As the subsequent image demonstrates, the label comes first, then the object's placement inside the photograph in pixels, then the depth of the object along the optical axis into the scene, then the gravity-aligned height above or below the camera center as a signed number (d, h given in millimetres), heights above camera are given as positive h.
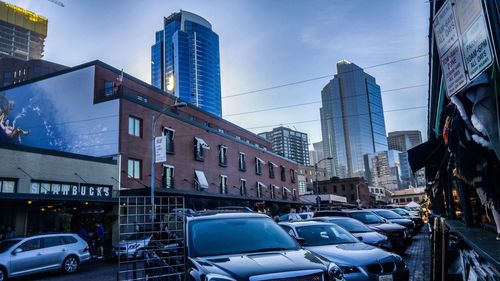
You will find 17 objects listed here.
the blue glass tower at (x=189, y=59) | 123000 +50376
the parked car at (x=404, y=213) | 29947 -893
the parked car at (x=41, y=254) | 14039 -1285
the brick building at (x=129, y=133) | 28922 +7029
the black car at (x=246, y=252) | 4789 -615
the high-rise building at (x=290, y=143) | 172125 +28840
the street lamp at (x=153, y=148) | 23366 +4479
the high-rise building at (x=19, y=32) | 189125 +92960
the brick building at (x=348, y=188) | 100281 +4572
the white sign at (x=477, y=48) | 3068 +1242
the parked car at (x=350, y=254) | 7254 -970
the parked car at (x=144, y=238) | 7033 -554
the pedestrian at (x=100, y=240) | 21172 -1197
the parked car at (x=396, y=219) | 21328 -907
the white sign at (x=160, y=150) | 25281 +4197
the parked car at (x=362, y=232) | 11219 -834
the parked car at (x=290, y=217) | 24628 -555
